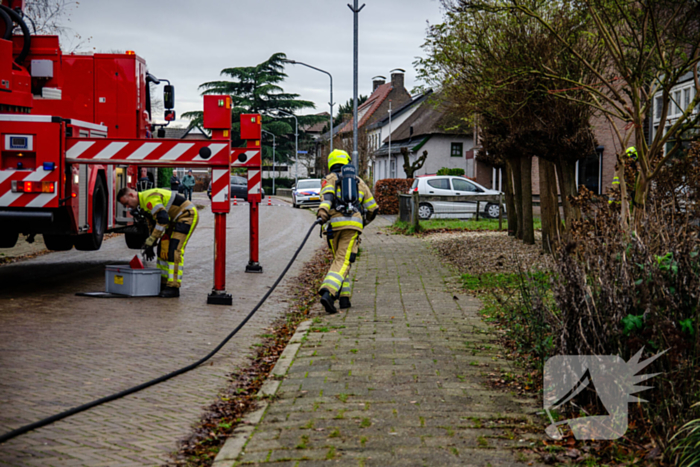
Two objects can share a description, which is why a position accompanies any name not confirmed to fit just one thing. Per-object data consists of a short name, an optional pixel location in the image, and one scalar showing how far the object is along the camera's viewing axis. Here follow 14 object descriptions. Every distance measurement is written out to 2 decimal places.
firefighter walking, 8.38
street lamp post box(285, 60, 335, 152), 36.63
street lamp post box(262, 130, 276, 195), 66.46
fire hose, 4.17
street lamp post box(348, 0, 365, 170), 22.89
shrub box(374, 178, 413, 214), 30.70
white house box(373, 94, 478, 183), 50.94
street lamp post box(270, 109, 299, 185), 64.48
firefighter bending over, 9.31
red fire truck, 8.57
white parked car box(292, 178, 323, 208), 38.00
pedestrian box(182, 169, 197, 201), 36.19
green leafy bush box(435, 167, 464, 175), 41.16
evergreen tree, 64.81
